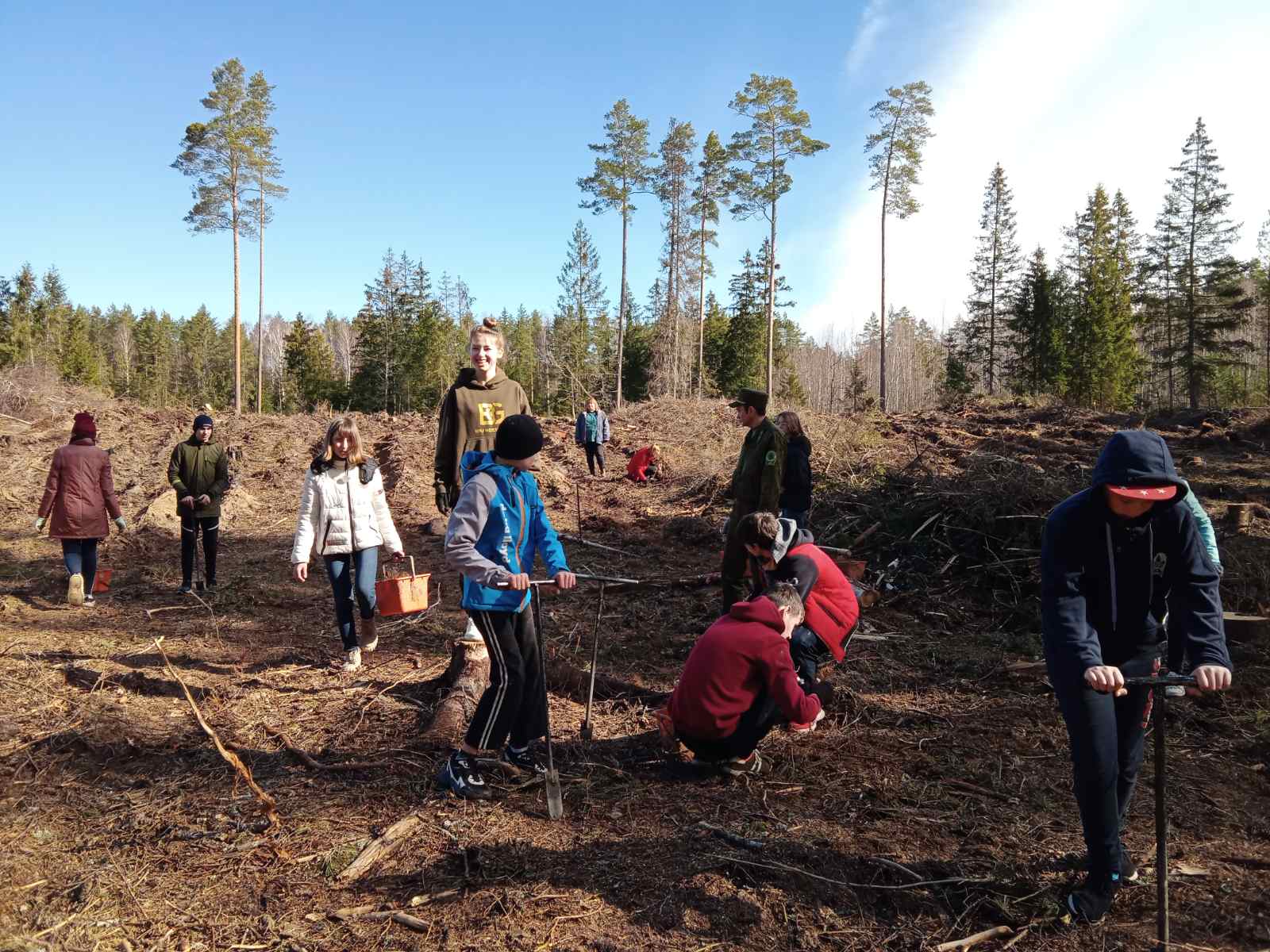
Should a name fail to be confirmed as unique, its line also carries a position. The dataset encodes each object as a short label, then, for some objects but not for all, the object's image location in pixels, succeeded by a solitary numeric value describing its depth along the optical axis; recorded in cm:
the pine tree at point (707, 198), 3569
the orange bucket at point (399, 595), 512
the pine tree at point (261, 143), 2950
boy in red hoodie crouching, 376
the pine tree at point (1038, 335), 3606
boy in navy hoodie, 264
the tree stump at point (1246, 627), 570
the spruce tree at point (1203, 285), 3275
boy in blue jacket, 353
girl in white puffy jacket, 531
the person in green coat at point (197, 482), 805
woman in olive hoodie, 495
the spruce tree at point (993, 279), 4081
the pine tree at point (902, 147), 3188
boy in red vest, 459
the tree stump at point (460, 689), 439
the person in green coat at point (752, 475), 555
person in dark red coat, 759
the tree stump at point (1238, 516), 801
